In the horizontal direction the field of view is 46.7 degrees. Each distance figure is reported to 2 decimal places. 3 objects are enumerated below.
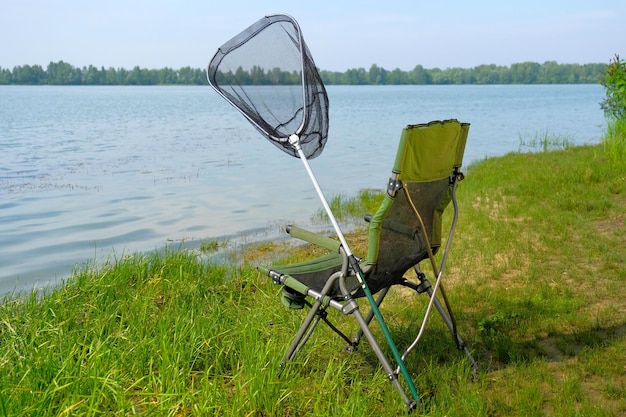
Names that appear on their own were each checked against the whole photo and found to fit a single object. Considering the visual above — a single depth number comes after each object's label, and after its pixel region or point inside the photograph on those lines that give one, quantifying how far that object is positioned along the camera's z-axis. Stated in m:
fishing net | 4.34
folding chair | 3.48
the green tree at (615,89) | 12.14
